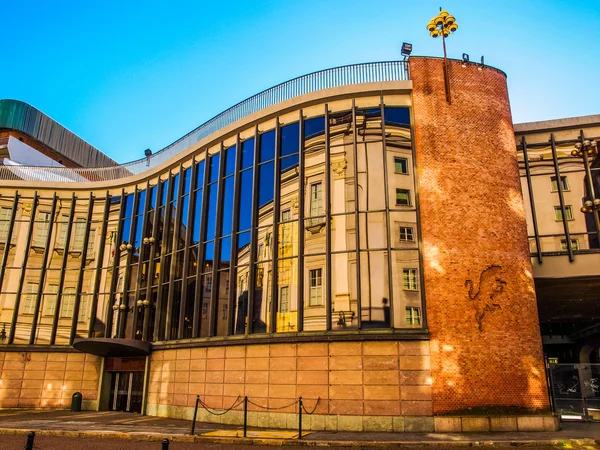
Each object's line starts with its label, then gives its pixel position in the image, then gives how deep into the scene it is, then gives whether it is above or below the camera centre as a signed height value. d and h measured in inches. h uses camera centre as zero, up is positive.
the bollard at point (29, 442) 367.8 -48.3
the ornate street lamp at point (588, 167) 777.6 +342.9
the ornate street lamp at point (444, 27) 764.8 +544.7
